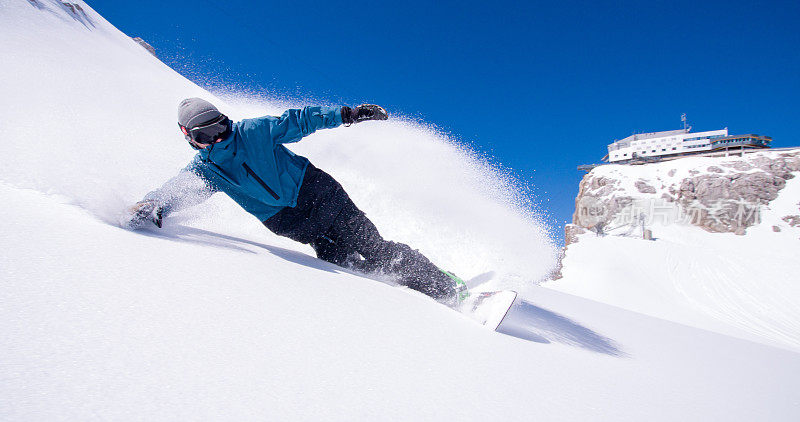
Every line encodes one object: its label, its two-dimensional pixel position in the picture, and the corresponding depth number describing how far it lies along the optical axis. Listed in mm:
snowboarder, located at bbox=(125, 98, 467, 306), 2148
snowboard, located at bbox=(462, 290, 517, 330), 1855
